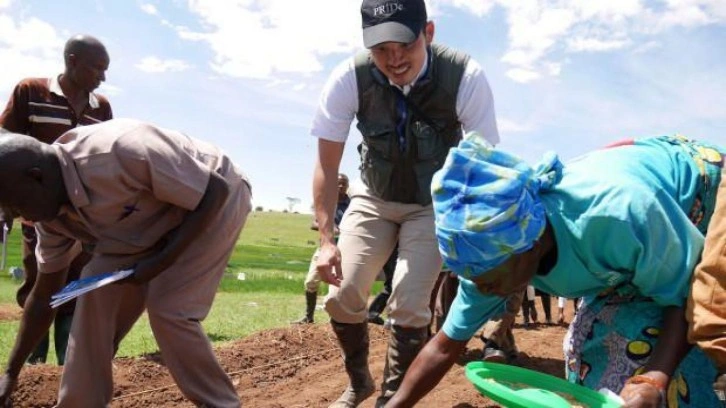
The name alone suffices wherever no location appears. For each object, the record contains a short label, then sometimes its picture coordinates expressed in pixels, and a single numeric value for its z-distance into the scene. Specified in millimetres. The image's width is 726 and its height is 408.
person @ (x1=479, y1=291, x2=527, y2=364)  5160
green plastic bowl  1802
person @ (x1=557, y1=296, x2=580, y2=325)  8555
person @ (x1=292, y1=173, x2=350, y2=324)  7817
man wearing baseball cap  3336
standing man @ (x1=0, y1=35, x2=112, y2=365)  4648
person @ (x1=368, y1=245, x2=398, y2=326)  7969
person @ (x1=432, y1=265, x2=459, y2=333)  5641
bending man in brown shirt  2744
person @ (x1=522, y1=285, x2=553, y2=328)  7758
